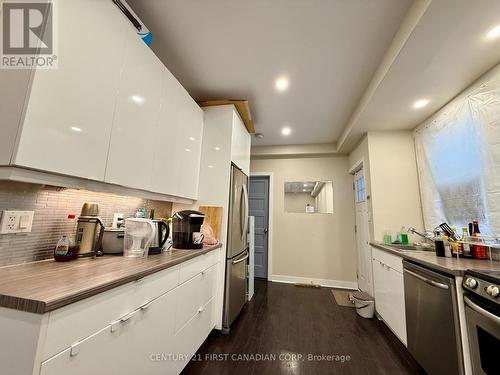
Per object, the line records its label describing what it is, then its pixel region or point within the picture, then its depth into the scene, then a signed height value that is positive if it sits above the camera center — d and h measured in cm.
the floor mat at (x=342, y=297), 292 -123
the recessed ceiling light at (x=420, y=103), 213 +132
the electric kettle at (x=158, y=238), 148 -19
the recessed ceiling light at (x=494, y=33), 133 +133
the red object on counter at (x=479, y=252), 165 -23
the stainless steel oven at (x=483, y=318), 101 -51
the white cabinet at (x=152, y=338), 71 -62
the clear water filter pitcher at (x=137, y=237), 134 -17
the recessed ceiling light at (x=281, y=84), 214 +150
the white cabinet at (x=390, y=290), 187 -74
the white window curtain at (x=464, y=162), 165 +62
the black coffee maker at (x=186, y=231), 178 -15
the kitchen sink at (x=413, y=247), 224 -29
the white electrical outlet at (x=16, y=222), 97 -7
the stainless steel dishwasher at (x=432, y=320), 127 -71
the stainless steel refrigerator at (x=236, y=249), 206 -38
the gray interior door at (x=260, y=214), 408 +6
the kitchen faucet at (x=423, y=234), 231 -13
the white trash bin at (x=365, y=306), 251 -109
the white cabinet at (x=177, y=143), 163 +67
